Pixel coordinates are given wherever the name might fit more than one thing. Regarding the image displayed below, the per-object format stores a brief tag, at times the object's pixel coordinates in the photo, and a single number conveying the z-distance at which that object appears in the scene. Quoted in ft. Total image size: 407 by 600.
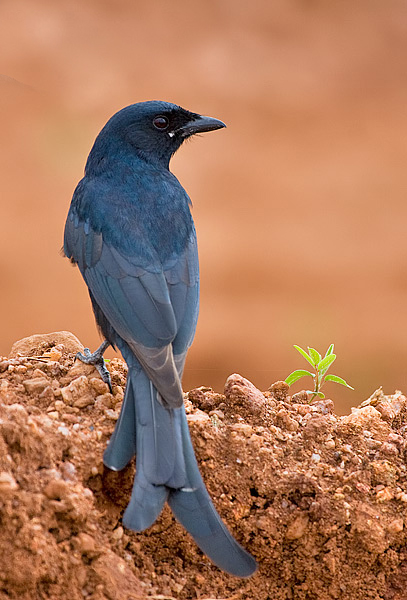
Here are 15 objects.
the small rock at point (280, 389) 24.30
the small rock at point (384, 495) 20.02
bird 17.10
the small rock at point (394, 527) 19.38
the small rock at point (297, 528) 18.90
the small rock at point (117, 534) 17.53
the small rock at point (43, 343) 25.73
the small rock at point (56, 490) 16.34
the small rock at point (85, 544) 15.92
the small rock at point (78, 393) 20.67
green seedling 24.54
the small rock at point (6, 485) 15.75
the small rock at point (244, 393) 22.24
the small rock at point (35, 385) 21.22
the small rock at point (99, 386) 21.34
